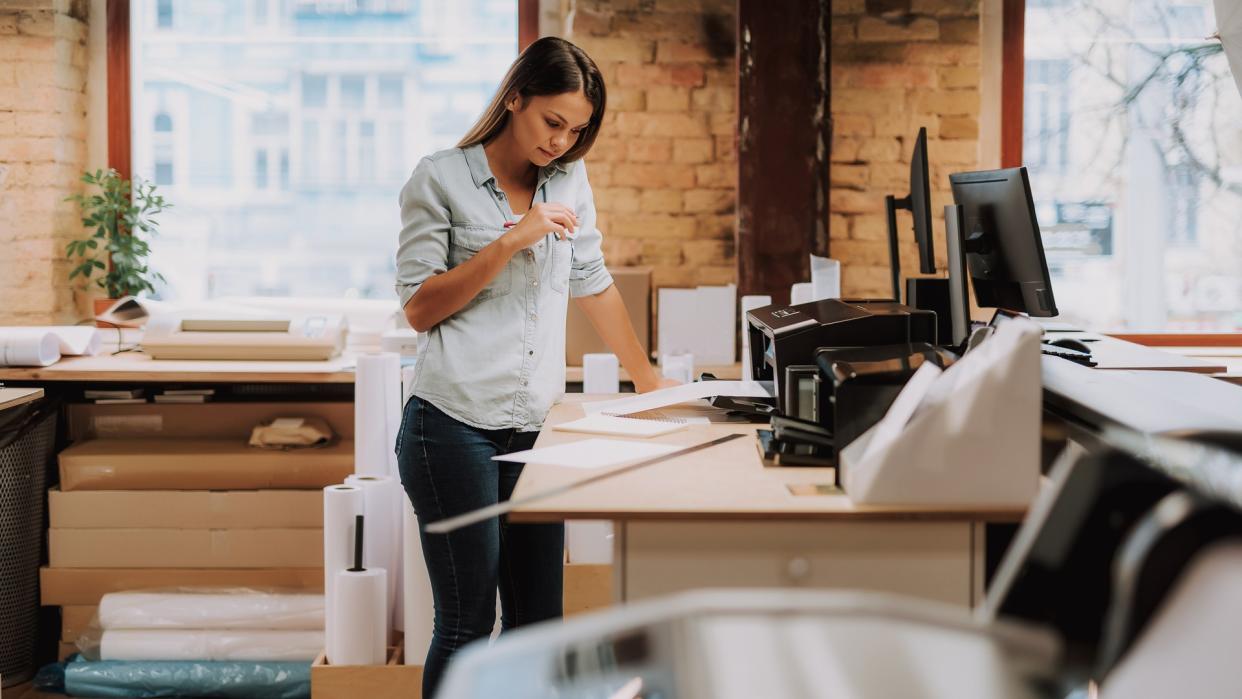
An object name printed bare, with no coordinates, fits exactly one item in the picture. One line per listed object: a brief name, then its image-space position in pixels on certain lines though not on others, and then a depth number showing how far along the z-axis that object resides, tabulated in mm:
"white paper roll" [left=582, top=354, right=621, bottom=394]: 3100
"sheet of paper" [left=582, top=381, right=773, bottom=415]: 2246
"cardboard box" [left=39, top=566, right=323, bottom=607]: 3525
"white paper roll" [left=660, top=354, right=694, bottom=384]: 3307
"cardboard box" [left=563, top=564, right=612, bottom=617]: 3121
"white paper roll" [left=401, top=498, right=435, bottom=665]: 2967
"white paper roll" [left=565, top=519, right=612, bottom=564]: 3152
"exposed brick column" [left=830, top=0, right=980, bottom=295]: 4320
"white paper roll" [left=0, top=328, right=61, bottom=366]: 3482
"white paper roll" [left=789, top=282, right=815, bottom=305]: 2838
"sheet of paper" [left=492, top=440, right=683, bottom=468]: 1801
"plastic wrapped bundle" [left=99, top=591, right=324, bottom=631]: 3459
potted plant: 4191
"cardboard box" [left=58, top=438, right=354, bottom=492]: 3555
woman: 2141
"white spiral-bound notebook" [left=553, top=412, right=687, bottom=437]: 2076
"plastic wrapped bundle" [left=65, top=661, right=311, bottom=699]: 3342
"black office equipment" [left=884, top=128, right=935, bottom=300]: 2590
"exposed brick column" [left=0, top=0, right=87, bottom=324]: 4184
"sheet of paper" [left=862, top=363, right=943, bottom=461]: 1551
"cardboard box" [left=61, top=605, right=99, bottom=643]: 3541
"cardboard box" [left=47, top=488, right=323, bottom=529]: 3541
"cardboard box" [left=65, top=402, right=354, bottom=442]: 3732
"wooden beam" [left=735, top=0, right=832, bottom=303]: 3814
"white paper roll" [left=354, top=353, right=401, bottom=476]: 3205
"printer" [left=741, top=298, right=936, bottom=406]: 2051
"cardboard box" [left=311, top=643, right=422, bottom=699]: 2895
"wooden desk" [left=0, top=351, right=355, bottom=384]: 3463
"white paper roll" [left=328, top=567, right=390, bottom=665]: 2900
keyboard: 2518
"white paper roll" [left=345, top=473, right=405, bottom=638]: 3084
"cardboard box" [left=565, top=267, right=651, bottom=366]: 3781
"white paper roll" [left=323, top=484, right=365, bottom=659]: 2941
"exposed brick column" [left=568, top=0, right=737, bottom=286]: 4316
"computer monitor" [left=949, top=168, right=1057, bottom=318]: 2518
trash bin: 3393
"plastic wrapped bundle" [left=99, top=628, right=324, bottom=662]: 3418
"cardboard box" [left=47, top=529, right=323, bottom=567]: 3527
